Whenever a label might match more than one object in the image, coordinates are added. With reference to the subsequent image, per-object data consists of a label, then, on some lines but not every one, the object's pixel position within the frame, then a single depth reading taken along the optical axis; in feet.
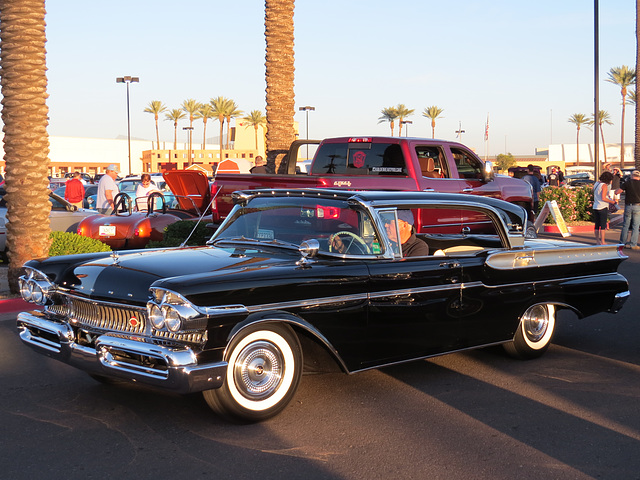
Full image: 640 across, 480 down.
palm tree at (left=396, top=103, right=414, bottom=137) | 314.55
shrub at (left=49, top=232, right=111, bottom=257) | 37.52
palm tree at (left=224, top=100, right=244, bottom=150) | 302.66
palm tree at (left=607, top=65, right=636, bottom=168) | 258.37
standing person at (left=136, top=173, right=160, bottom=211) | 59.59
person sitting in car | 20.53
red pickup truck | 37.91
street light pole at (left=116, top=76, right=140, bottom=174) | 161.58
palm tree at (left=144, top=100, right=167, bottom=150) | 320.70
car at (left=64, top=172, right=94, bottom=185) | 164.96
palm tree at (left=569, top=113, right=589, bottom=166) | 371.56
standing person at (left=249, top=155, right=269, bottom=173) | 57.01
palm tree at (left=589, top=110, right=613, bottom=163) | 339.77
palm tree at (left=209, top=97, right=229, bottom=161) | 301.63
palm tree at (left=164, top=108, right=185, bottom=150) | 330.95
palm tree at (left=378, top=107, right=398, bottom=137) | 317.01
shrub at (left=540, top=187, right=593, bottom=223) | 74.90
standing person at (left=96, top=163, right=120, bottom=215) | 59.77
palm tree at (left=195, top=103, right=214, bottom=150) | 316.44
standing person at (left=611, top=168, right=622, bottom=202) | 72.46
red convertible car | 44.39
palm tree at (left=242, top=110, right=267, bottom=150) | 314.26
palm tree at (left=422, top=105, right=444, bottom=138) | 339.98
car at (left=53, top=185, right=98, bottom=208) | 94.75
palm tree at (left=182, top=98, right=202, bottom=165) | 320.70
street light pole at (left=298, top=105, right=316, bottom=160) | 237.45
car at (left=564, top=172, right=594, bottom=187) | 184.96
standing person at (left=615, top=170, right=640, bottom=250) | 54.49
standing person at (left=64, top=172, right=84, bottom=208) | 65.31
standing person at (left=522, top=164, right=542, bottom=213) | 70.69
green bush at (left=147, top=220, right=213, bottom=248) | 41.60
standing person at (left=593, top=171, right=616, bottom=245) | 56.24
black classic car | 16.11
